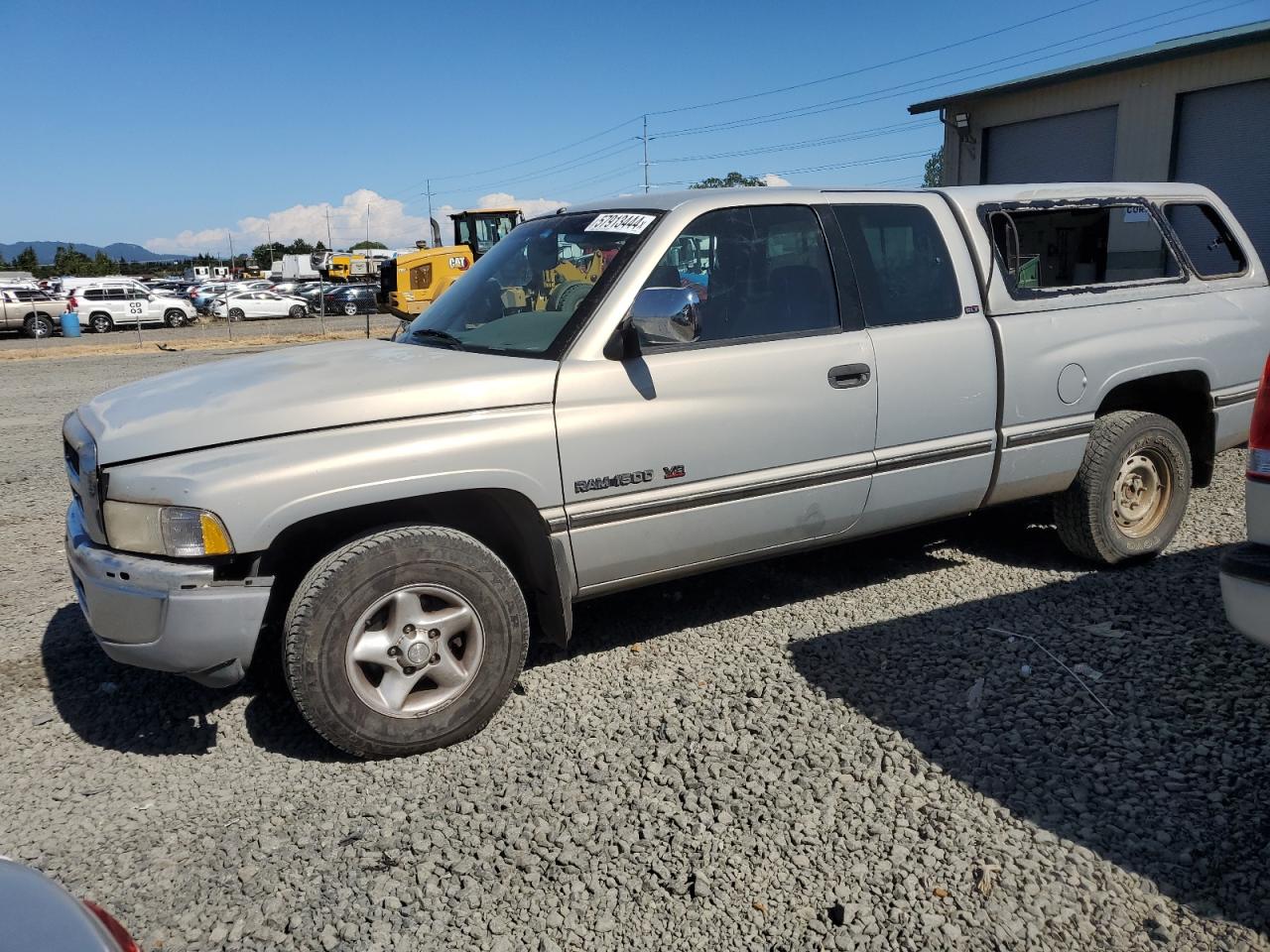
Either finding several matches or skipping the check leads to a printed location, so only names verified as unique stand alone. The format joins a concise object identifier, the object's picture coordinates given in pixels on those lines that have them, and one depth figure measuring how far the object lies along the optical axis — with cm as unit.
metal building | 1422
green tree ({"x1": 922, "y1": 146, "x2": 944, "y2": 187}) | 6968
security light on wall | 1873
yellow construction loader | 1989
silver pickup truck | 314
